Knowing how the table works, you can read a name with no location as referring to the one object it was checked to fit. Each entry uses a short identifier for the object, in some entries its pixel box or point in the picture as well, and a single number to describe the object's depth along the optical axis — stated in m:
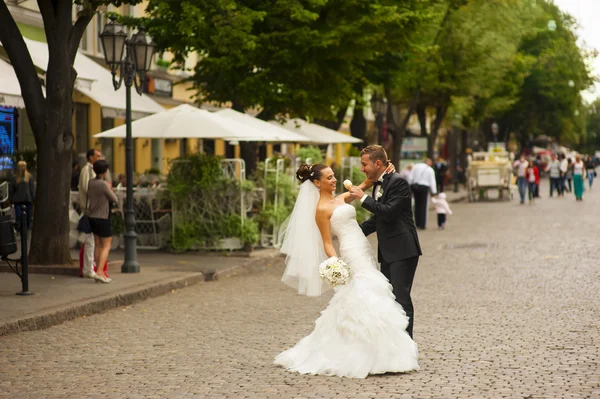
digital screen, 25.98
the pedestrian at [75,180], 24.03
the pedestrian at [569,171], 56.57
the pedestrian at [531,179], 43.25
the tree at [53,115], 16.17
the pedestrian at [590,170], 60.97
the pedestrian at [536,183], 45.37
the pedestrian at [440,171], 45.98
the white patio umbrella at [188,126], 19.97
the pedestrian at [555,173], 49.08
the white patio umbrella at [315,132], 29.52
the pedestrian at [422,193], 28.61
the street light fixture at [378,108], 46.97
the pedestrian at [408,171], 38.52
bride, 8.48
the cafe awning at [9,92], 20.59
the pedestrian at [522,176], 42.59
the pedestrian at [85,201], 15.27
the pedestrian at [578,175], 44.46
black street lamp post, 16.56
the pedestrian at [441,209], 28.00
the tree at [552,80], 73.12
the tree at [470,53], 45.28
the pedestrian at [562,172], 49.98
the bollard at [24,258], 12.83
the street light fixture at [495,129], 74.53
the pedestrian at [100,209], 14.96
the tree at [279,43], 24.56
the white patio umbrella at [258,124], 22.56
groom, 8.72
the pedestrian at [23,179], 20.85
